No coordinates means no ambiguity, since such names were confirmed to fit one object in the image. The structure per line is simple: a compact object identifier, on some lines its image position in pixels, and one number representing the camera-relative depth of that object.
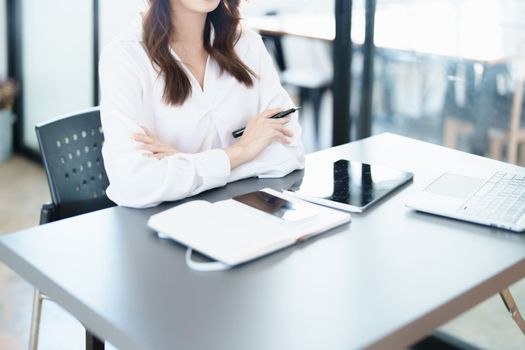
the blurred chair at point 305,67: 4.58
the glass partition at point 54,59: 5.93
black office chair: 3.15
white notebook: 2.47
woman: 2.88
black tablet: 2.82
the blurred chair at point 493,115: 3.93
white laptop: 2.70
